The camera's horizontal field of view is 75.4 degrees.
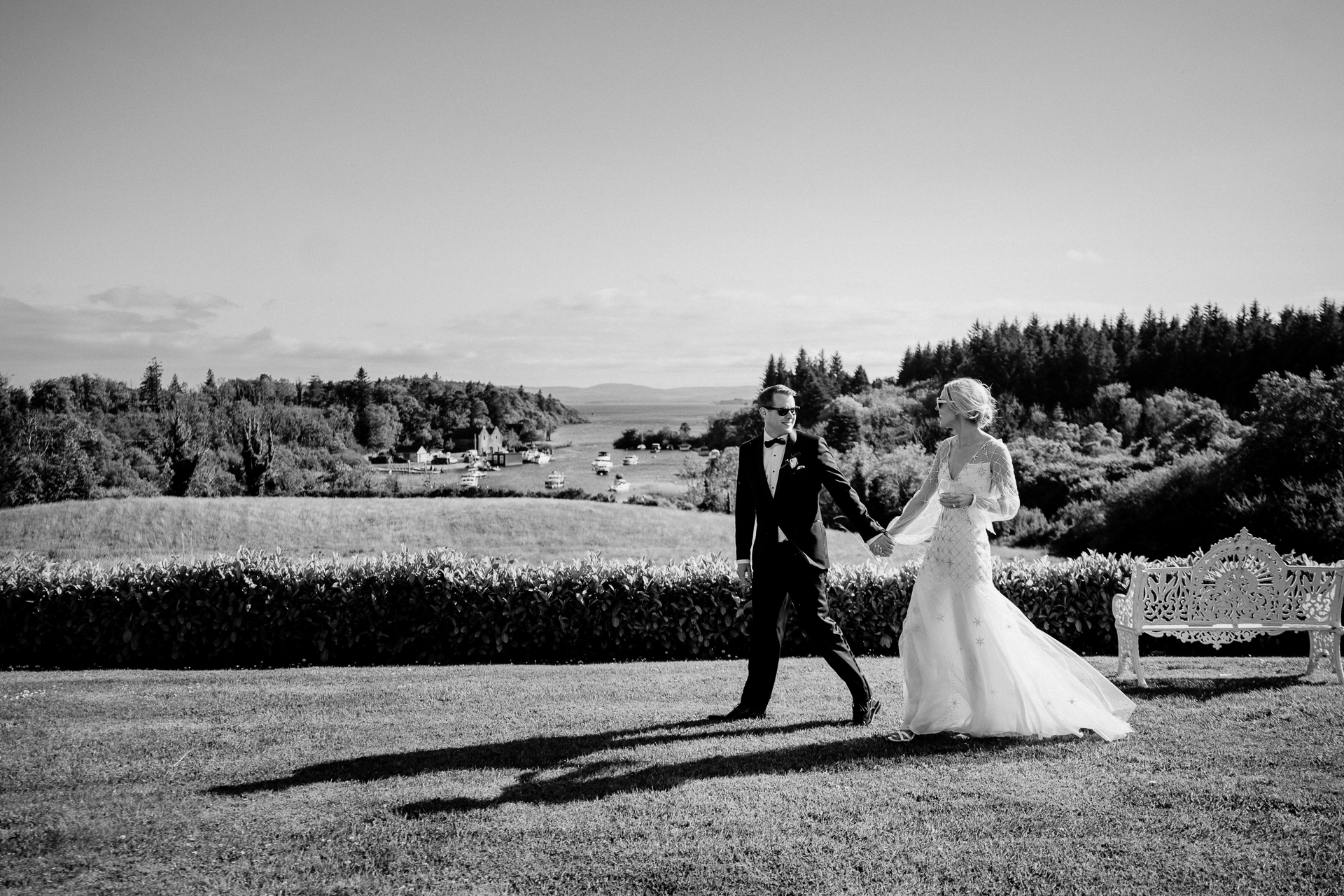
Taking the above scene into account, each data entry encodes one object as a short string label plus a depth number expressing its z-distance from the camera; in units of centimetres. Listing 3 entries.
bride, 593
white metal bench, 812
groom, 641
